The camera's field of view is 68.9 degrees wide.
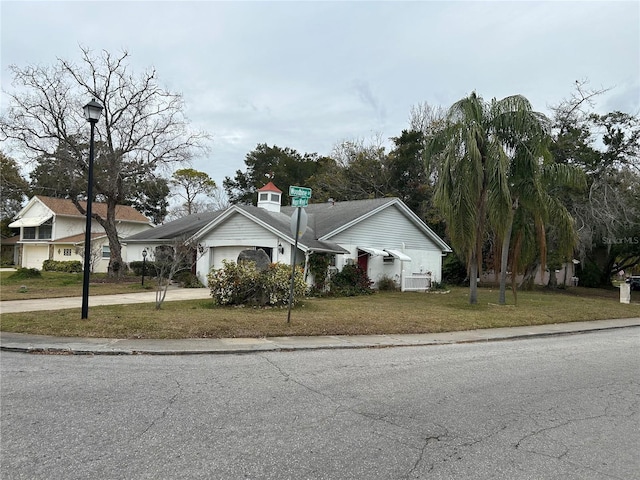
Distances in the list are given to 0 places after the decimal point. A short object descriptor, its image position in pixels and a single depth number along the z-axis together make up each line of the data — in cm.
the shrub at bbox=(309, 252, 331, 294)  1988
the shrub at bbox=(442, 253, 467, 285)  3328
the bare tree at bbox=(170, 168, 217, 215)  5422
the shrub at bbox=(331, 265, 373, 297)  2088
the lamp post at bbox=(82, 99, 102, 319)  1051
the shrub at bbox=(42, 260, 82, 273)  3541
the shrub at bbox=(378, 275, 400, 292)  2400
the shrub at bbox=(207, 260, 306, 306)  1431
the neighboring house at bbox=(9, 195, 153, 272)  3950
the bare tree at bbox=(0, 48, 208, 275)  2469
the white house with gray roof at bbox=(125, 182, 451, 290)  2125
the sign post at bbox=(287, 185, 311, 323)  1067
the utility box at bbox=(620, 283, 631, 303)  2305
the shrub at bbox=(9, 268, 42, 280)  2461
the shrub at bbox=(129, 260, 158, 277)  2730
